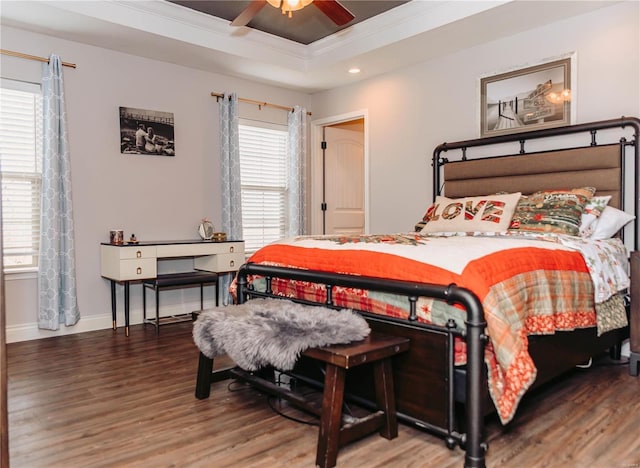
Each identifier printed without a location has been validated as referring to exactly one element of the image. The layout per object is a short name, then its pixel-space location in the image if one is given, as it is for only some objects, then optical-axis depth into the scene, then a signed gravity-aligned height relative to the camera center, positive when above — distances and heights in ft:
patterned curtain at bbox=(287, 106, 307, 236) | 18.60 +1.92
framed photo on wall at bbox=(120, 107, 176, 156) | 14.83 +2.86
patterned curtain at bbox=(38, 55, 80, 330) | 13.00 +0.19
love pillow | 11.32 +0.19
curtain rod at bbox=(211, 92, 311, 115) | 16.76 +4.41
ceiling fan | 9.73 +4.56
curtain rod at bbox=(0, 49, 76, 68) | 12.64 +4.44
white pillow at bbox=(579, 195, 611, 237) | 10.80 +0.12
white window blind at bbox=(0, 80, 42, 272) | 12.88 +1.51
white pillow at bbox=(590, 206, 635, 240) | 10.84 -0.04
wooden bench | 6.23 -2.32
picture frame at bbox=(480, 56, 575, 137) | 12.50 +3.31
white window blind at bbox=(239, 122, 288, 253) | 17.75 +1.55
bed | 6.37 -0.90
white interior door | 19.83 +1.78
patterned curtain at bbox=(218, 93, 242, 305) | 16.67 +1.80
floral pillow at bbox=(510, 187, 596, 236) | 10.53 +0.23
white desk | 13.48 -0.96
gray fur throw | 6.63 -1.53
